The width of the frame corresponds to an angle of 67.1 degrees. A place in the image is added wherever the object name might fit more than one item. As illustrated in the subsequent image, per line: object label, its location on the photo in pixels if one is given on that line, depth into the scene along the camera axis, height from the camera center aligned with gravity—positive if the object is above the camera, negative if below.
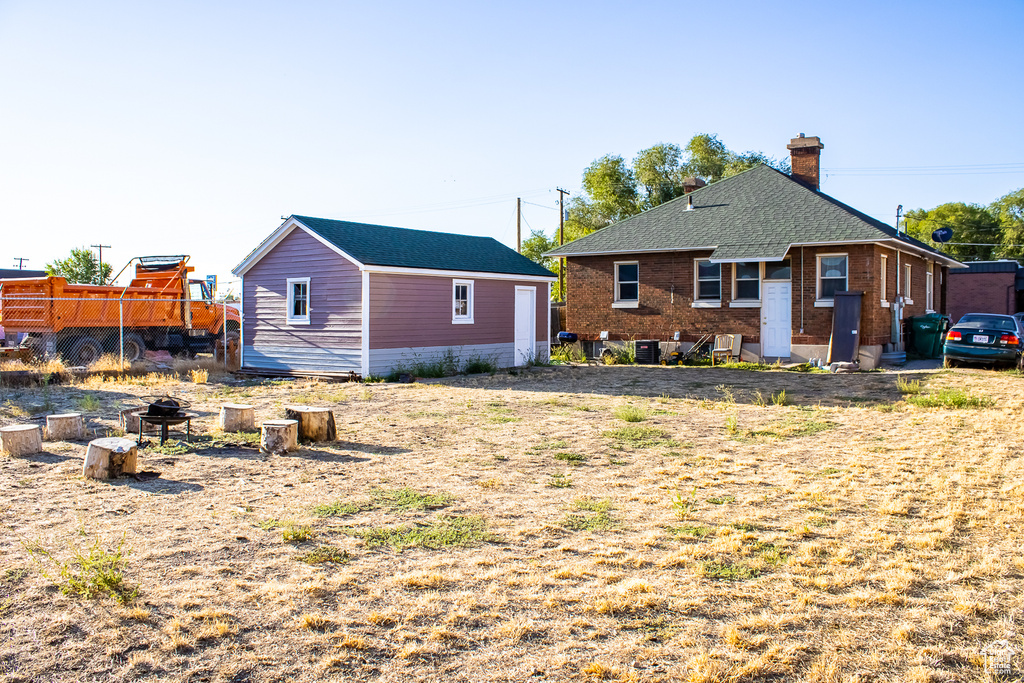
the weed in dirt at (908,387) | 15.09 -1.12
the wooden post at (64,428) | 10.15 -1.29
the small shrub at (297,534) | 5.80 -1.54
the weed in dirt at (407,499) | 6.80 -1.52
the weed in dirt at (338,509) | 6.53 -1.54
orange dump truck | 19.36 +0.43
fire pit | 9.59 -1.07
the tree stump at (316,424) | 9.89 -1.20
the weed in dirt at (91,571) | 4.72 -1.56
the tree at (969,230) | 59.09 +7.97
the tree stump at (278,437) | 9.19 -1.27
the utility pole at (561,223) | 41.46 +5.78
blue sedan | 19.23 -0.25
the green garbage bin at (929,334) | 23.97 -0.09
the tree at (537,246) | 55.97 +6.26
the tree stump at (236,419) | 10.82 -1.24
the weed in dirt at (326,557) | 5.36 -1.59
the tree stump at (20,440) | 9.05 -1.29
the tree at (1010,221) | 55.22 +8.46
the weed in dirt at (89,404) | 13.25 -1.30
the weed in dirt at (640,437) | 9.80 -1.40
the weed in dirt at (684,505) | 6.45 -1.51
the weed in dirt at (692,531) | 5.92 -1.56
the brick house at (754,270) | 21.58 +1.88
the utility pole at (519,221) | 42.41 +6.11
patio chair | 22.94 -0.47
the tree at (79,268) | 51.79 +4.26
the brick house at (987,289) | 35.03 +1.96
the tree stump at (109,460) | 7.78 -1.31
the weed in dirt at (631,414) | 11.73 -1.28
